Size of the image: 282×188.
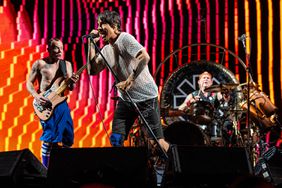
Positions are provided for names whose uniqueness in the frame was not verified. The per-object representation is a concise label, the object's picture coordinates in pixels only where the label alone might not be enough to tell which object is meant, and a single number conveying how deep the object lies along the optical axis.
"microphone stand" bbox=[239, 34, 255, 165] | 5.49
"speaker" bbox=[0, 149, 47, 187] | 2.93
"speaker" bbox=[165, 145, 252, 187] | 3.24
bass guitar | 6.23
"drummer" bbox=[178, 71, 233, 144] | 7.21
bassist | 6.17
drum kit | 6.93
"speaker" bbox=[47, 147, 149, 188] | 3.10
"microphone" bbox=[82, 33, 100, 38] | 4.33
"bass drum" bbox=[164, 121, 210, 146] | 6.54
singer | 4.60
